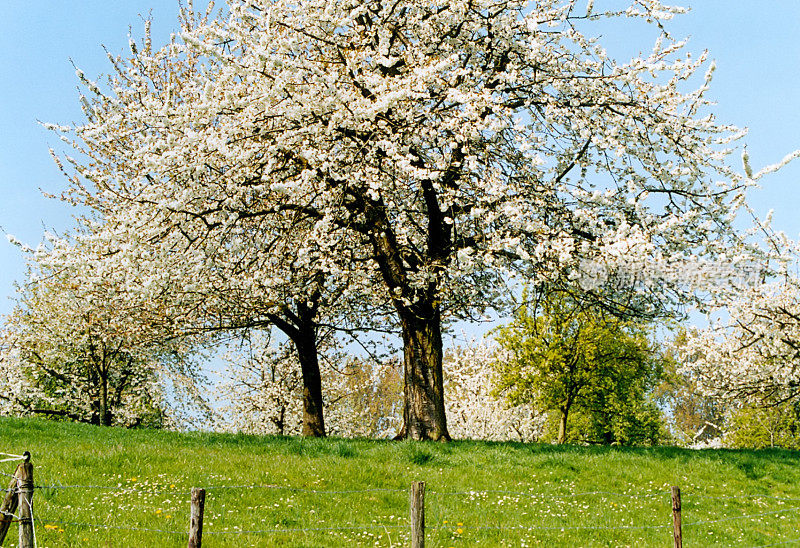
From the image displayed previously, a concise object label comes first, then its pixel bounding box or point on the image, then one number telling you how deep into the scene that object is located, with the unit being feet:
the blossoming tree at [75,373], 104.06
